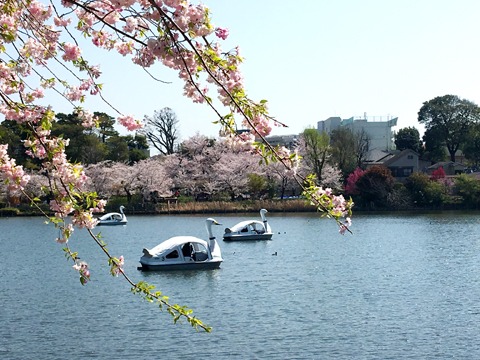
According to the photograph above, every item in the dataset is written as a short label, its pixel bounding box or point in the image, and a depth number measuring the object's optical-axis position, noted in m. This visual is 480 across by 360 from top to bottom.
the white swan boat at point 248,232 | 35.19
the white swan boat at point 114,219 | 46.66
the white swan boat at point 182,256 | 23.36
